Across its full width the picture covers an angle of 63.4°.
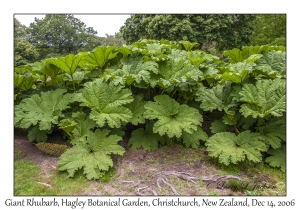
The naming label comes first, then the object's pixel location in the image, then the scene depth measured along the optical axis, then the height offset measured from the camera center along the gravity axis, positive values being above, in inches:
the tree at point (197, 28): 613.9 +201.3
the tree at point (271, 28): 602.1 +191.7
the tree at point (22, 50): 660.7 +148.3
